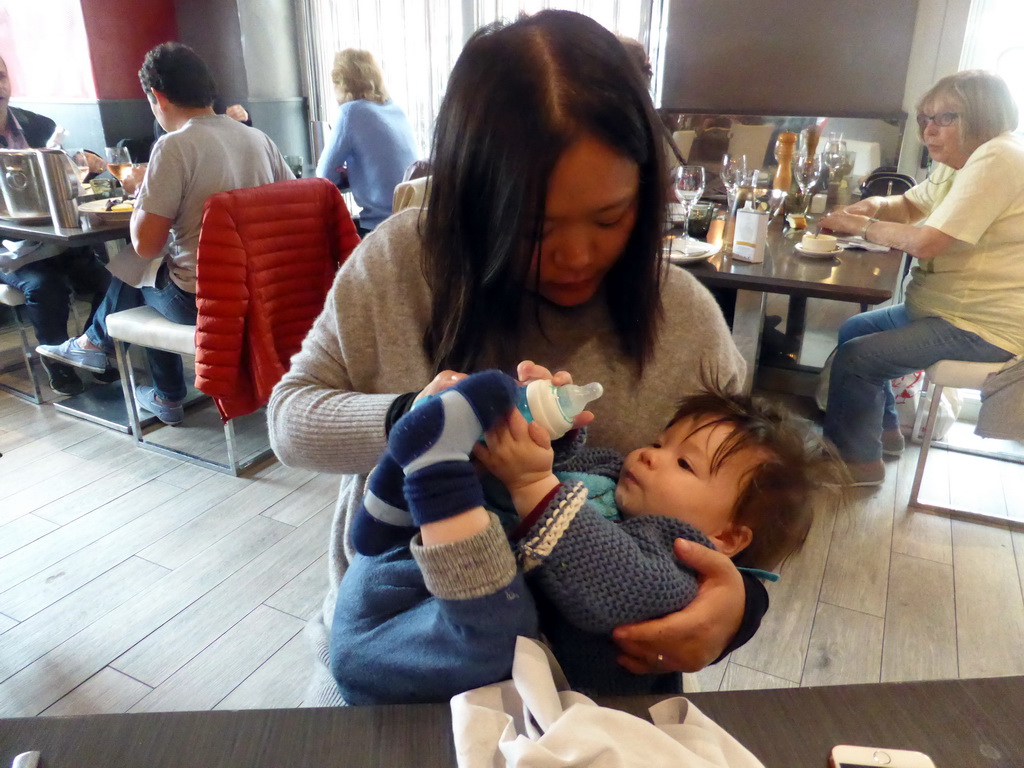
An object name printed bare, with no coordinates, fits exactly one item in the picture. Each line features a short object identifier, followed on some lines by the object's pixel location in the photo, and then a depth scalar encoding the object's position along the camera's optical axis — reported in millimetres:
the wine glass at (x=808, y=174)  2781
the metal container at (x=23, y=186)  2490
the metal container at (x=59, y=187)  2424
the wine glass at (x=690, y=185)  2096
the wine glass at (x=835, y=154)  3086
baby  608
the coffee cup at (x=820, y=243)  2098
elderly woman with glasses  2092
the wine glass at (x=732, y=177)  2465
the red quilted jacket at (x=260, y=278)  1986
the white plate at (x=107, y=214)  2535
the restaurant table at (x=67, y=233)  2344
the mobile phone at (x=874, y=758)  532
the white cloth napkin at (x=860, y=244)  2250
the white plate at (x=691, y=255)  1954
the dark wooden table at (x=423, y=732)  534
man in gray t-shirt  2311
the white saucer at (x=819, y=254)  2105
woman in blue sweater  3576
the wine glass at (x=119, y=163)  2947
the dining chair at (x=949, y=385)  2203
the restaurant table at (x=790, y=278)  1788
